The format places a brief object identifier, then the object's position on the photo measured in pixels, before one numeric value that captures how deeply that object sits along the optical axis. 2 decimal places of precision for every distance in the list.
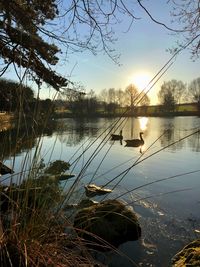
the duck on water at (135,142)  14.61
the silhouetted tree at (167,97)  47.71
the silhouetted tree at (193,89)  52.03
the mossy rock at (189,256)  2.45
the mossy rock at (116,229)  3.63
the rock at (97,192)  5.08
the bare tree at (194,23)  3.80
